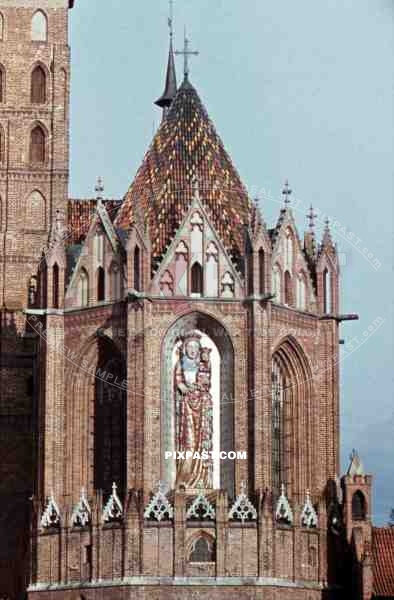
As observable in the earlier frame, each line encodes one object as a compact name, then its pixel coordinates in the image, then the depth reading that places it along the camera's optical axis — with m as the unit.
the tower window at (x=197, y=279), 77.56
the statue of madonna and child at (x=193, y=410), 76.56
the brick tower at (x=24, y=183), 84.62
